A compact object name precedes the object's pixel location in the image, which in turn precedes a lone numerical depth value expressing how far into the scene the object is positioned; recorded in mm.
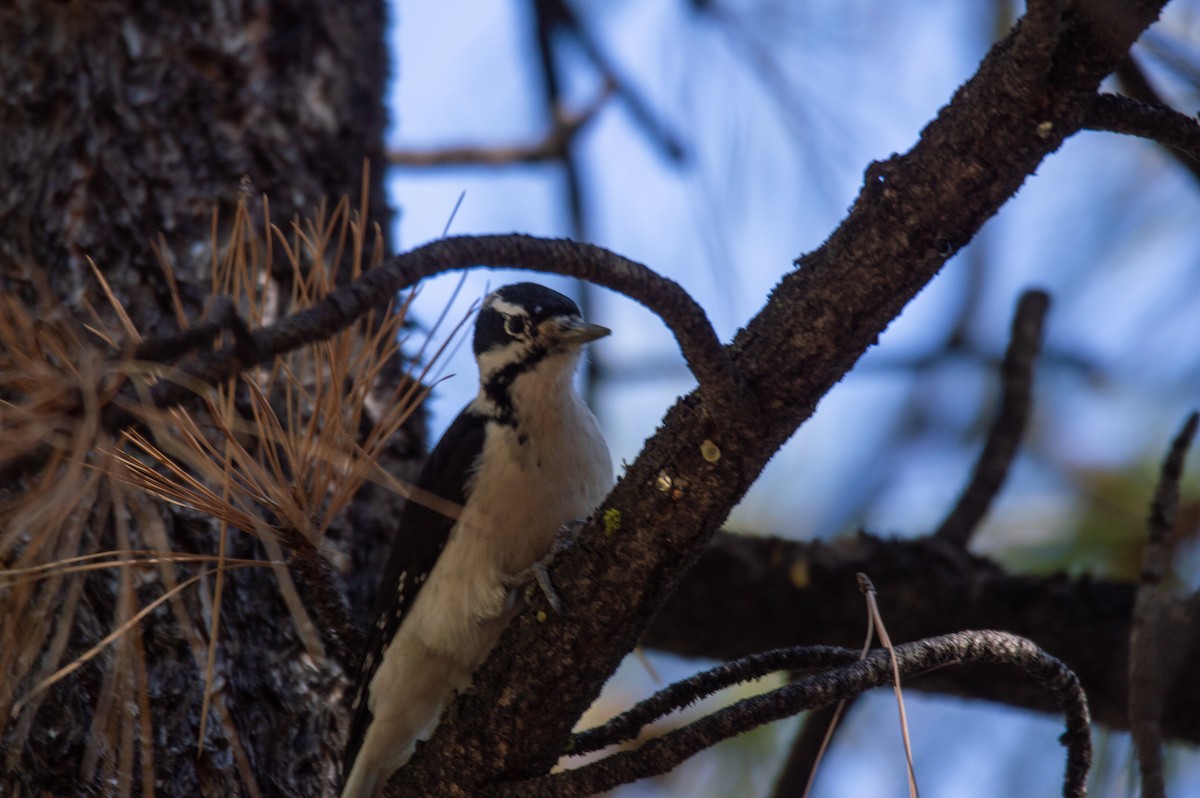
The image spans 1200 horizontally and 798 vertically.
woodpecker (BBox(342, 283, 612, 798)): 4754
